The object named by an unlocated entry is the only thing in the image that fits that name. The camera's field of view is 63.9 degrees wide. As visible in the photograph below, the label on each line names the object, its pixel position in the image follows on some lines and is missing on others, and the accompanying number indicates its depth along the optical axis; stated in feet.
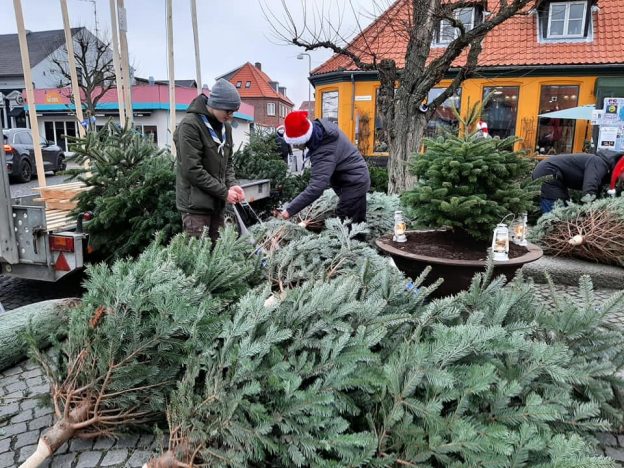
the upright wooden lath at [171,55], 22.47
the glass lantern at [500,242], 12.45
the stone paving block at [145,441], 6.82
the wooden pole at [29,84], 15.75
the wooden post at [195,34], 23.71
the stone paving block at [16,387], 9.43
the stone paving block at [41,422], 7.71
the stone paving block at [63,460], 6.45
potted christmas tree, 12.60
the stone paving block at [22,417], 7.97
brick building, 190.08
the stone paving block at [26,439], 7.22
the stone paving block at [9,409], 8.25
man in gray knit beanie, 12.88
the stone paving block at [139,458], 6.43
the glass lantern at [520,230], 13.92
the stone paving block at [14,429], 7.57
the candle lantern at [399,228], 14.57
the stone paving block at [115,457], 6.44
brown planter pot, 12.36
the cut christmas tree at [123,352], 6.59
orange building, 51.88
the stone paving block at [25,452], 6.87
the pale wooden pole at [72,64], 18.88
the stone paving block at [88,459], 6.42
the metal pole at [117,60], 20.63
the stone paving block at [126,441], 6.79
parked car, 44.16
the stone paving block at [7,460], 6.73
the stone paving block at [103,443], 6.72
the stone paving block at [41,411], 8.03
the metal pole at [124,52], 20.94
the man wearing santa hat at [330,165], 14.10
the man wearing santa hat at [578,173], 20.81
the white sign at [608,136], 32.50
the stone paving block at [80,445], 6.69
